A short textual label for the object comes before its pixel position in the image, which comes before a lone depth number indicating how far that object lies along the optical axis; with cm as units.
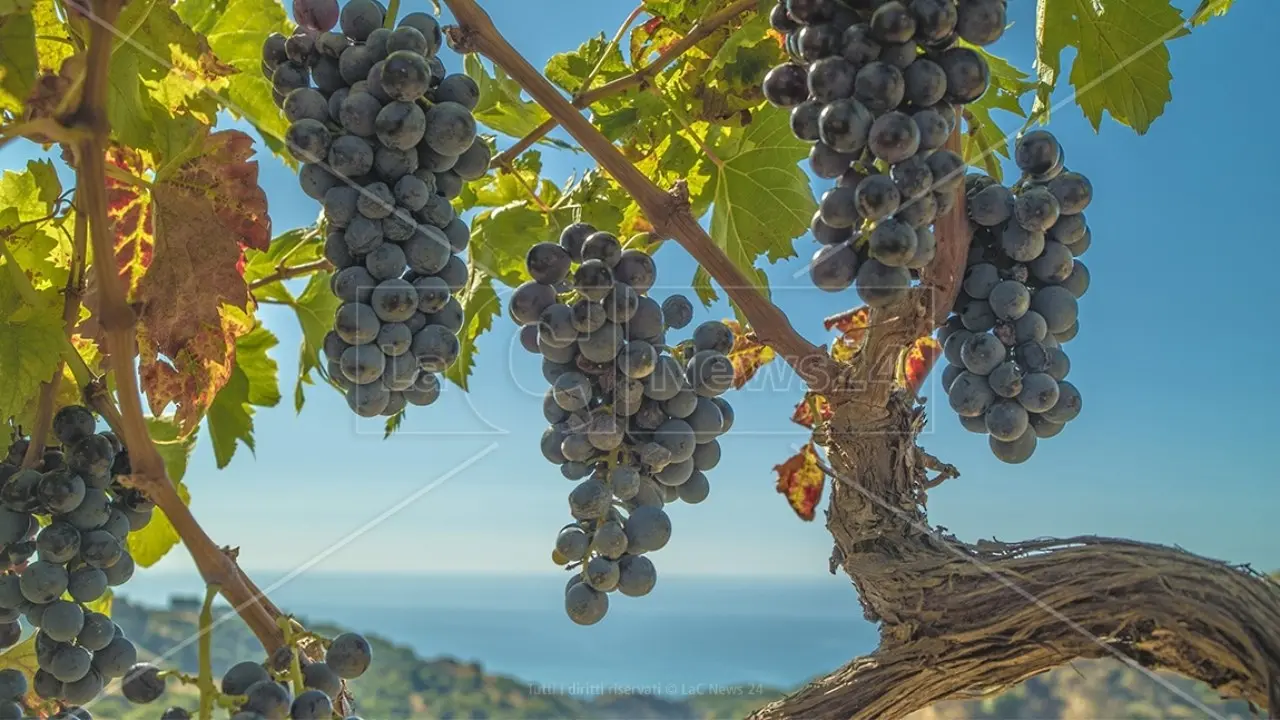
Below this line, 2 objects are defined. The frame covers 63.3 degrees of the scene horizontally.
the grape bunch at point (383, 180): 79
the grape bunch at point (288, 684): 72
